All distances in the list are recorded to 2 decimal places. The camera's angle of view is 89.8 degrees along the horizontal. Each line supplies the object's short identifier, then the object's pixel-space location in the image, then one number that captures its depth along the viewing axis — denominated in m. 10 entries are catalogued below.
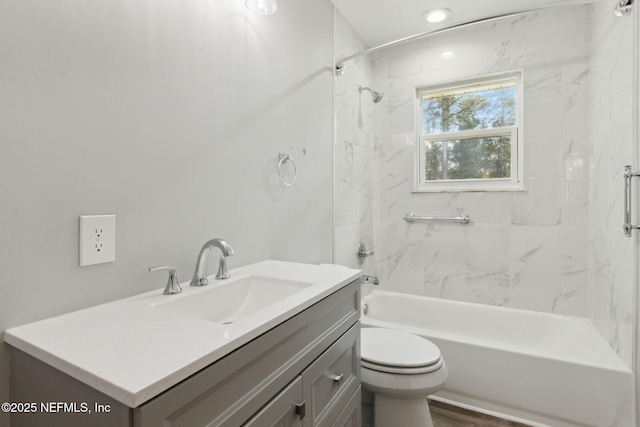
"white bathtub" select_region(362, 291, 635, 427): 1.54
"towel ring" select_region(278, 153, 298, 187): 1.58
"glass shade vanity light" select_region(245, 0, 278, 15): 1.26
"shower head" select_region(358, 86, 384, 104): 2.58
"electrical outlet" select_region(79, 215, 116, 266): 0.82
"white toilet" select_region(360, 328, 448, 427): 1.37
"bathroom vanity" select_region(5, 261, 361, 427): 0.50
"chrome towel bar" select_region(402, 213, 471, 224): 2.42
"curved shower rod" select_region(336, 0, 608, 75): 1.57
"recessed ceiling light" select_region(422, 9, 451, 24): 2.20
